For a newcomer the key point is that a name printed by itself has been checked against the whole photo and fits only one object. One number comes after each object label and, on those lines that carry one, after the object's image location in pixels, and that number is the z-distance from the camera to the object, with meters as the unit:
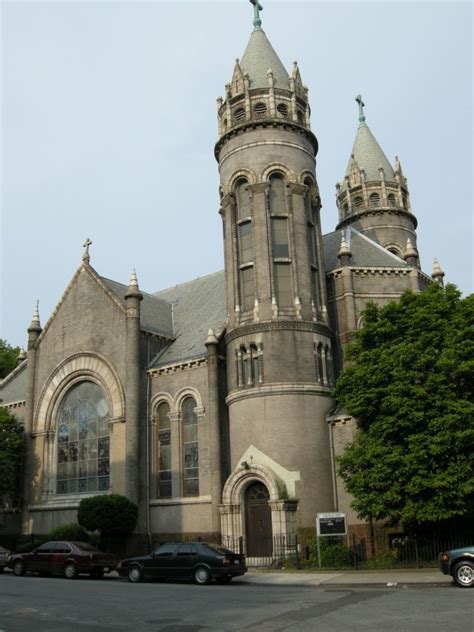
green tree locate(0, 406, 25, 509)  41.19
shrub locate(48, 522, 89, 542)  35.62
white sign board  26.86
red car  27.25
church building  32.59
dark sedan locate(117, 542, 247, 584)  23.30
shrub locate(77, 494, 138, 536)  34.00
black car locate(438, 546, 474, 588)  19.23
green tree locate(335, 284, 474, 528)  25.12
